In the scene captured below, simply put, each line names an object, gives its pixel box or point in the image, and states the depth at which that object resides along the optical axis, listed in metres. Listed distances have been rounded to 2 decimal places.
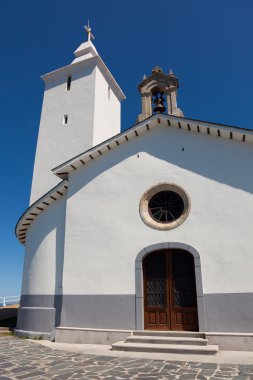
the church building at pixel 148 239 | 10.01
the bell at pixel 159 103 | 14.76
